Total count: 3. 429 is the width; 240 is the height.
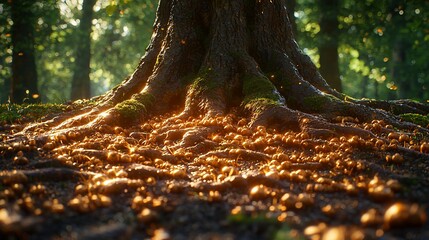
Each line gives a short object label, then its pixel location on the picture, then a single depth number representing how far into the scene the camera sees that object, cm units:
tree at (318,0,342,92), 1461
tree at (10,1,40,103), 1388
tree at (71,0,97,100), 2322
